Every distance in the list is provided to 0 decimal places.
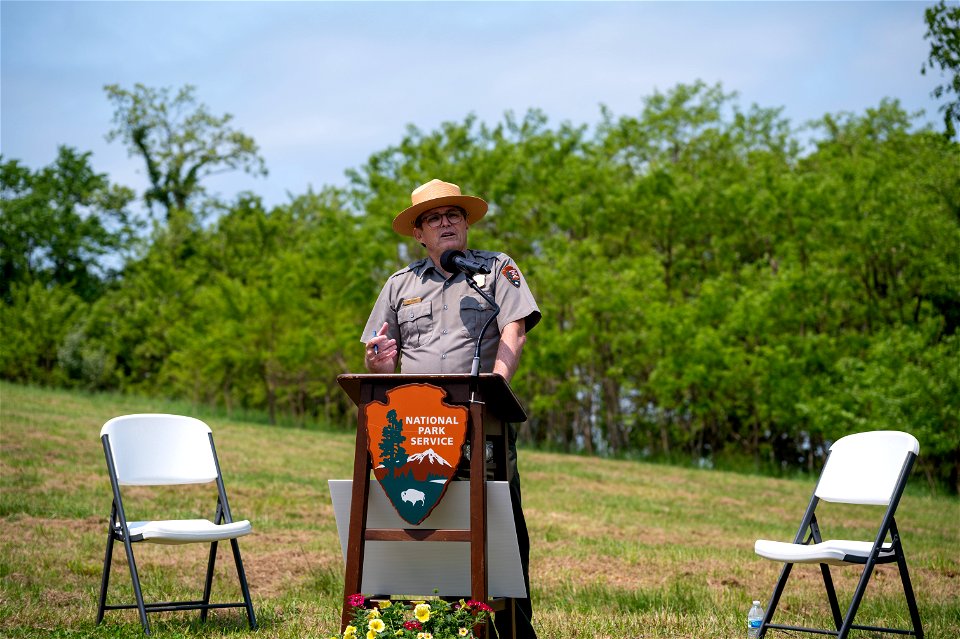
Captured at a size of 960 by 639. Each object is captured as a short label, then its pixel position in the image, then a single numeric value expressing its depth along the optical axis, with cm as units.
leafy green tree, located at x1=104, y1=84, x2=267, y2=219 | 4544
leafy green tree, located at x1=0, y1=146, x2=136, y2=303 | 4769
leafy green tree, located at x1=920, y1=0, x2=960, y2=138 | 1116
